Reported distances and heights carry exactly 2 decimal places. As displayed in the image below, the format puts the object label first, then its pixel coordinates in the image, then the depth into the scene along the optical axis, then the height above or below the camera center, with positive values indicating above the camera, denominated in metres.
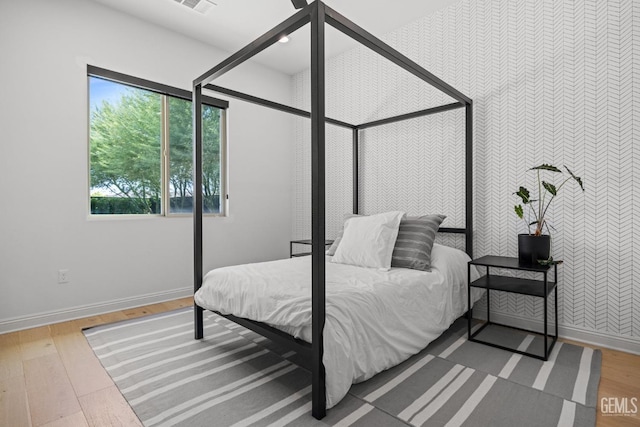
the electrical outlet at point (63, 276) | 2.74 -0.52
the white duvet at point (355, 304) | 1.60 -0.53
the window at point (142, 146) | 3.10 +0.65
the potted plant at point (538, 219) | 2.20 -0.08
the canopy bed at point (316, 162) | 1.51 +0.22
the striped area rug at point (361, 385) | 1.49 -0.91
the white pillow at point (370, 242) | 2.48 -0.24
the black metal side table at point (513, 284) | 2.08 -0.52
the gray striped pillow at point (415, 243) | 2.44 -0.25
